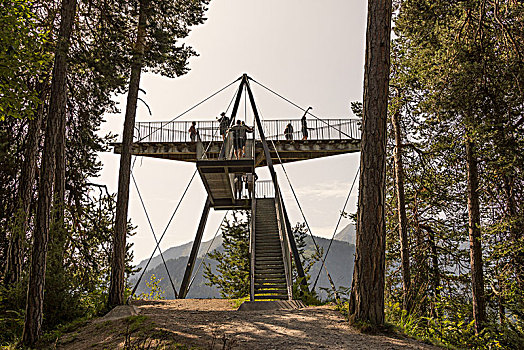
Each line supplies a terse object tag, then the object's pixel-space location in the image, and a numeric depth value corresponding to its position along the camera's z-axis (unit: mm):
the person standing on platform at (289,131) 24078
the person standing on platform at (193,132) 23000
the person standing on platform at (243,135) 16266
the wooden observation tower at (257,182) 12453
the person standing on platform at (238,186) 18745
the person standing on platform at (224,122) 20172
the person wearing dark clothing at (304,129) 23469
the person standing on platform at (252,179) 16125
